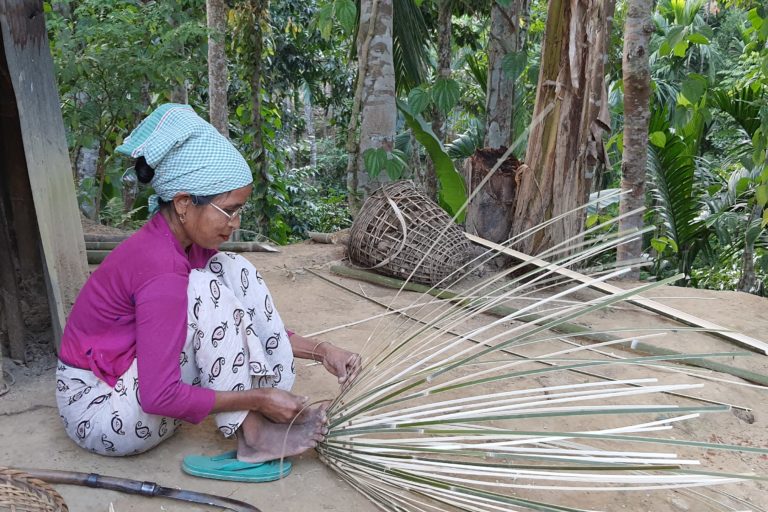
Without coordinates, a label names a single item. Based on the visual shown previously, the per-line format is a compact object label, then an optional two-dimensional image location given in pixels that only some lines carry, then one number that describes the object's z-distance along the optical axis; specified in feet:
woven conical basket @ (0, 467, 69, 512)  4.23
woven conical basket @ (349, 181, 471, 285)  10.84
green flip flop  5.46
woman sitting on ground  5.07
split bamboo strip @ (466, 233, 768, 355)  7.64
